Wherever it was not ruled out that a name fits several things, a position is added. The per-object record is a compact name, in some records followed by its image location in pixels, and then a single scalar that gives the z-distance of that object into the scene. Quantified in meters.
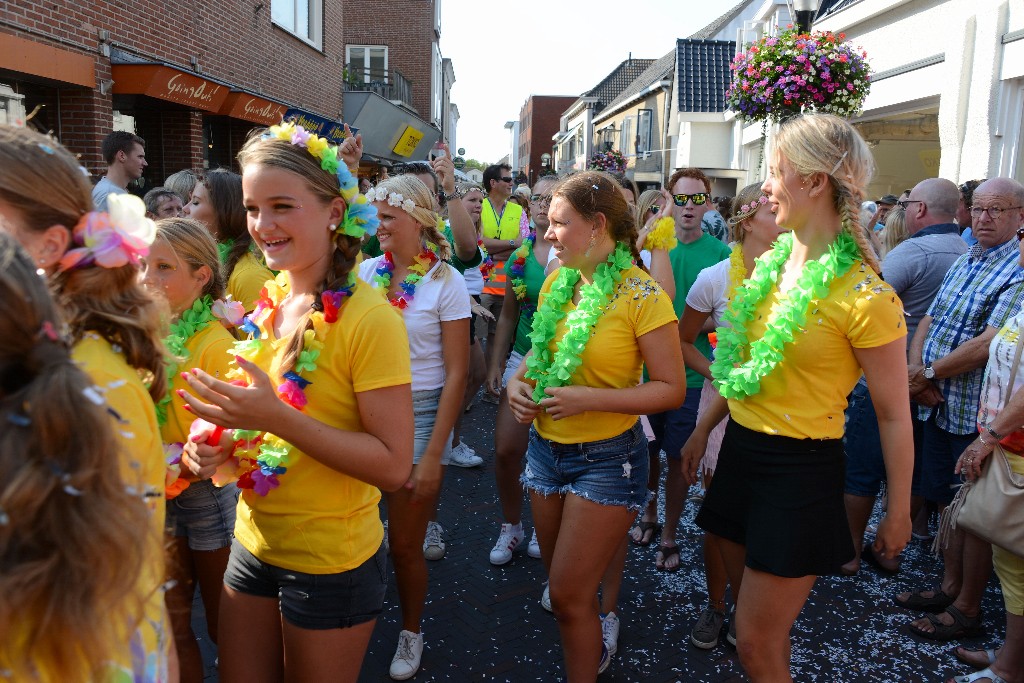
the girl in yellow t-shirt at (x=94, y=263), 1.41
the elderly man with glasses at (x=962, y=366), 3.87
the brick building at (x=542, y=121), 76.31
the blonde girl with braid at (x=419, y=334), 3.26
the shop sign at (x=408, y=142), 22.20
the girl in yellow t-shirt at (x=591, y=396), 2.83
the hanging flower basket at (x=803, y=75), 9.16
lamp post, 8.99
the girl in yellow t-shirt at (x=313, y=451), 2.04
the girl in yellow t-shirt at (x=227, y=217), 3.53
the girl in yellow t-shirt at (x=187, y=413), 2.55
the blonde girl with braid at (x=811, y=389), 2.40
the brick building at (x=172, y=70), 7.08
